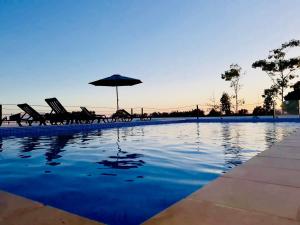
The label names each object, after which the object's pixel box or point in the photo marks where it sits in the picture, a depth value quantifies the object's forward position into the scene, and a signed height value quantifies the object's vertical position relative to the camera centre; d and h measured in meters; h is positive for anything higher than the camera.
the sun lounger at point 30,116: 11.09 +0.26
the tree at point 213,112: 23.27 +0.37
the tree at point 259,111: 21.16 +0.30
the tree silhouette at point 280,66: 19.82 +3.74
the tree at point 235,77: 22.91 +3.45
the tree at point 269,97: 20.62 +1.42
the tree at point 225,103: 23.23 +1.15
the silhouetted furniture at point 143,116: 17.98 +0.16
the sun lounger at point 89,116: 13.05 +0.21
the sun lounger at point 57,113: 11.57 +0.38
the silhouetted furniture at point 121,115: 15.64 +0.25
